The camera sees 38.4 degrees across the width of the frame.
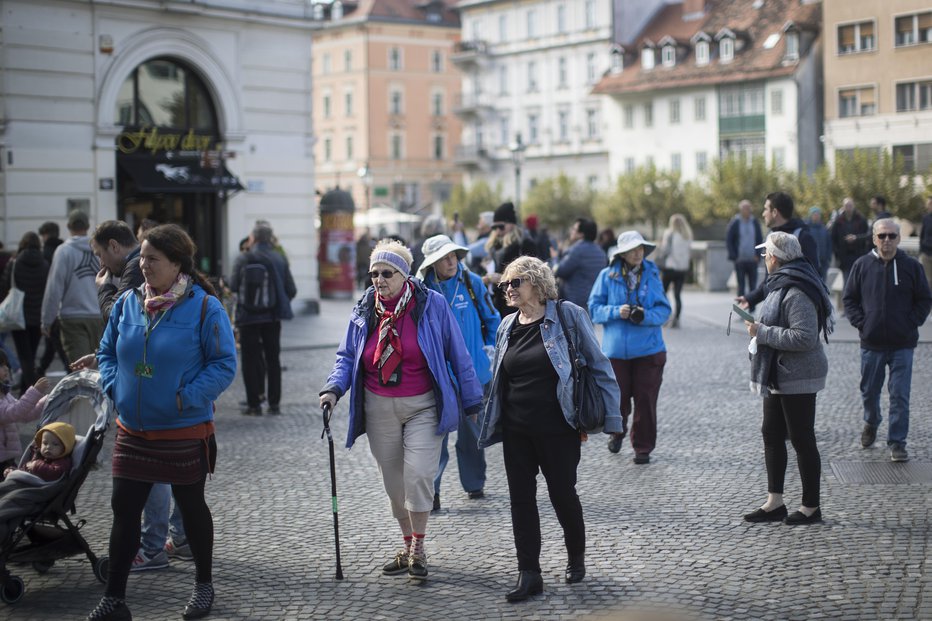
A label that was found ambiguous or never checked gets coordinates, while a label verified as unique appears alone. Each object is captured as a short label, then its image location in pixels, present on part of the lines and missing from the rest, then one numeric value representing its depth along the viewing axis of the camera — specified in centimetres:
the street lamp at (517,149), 4400
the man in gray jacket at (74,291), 1248
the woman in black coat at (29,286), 1503
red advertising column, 3359
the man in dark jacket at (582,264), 1288
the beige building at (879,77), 5844
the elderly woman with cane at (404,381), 716
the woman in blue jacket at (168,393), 641
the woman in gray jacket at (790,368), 817
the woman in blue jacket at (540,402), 688
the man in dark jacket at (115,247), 830
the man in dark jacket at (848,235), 2369
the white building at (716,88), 6806
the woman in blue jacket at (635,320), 1042
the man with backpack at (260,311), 1348
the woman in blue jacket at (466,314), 870
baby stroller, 682
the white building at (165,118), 2338
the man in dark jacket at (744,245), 2266
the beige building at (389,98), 9950
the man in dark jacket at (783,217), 1032
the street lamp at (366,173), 5906
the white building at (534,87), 8506
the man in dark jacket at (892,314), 995
